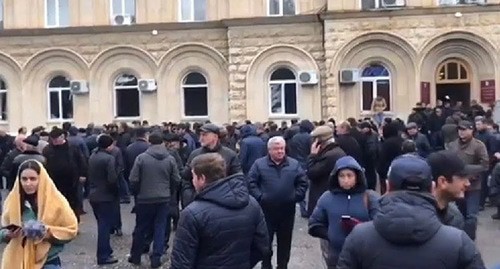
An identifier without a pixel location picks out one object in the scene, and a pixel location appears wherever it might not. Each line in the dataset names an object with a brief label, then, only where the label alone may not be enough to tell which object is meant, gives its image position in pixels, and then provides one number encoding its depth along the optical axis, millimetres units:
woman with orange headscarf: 7215
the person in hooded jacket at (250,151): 16656
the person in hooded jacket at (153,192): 12461
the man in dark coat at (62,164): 14416
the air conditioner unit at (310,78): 30250
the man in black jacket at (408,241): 4750
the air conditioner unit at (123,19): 32656
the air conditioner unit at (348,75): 29500
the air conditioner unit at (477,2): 28625
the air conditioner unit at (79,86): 32375
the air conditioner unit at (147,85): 31984
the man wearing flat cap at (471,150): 11742
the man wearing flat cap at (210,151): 11000
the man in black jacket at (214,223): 6418
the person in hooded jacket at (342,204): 7922
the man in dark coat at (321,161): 10336
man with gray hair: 11164
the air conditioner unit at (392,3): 29514
